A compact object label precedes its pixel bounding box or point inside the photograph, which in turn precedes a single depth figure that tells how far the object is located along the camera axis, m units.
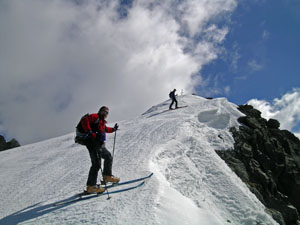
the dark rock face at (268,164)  9.32
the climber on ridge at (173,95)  20.83
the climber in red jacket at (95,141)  6.04
